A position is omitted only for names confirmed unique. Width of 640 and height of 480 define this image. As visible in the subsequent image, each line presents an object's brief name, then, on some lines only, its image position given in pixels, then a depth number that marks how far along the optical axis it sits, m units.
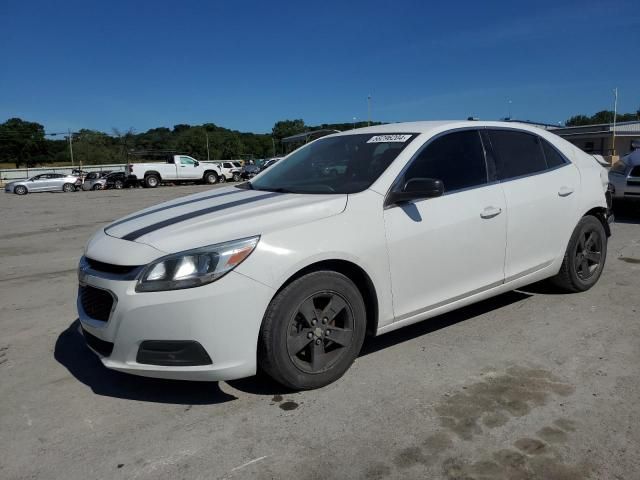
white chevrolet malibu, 2.71
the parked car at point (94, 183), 36.50
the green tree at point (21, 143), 96.81
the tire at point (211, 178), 36.50
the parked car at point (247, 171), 41.38
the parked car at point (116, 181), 37.03
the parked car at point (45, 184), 34.31
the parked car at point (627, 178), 8.77
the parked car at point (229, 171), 37.93
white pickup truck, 34.03
